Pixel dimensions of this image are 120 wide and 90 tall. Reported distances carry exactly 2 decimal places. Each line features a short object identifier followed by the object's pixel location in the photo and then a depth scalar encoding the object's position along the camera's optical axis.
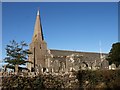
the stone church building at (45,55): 29.35
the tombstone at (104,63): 23.06
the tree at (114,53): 19.22
